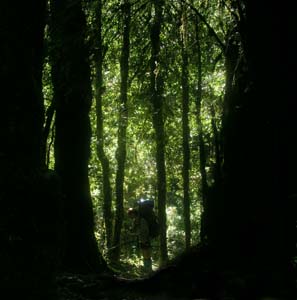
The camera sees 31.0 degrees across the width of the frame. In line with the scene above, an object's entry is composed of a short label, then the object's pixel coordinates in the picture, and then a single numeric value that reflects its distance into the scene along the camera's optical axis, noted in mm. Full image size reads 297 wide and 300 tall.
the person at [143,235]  11094
